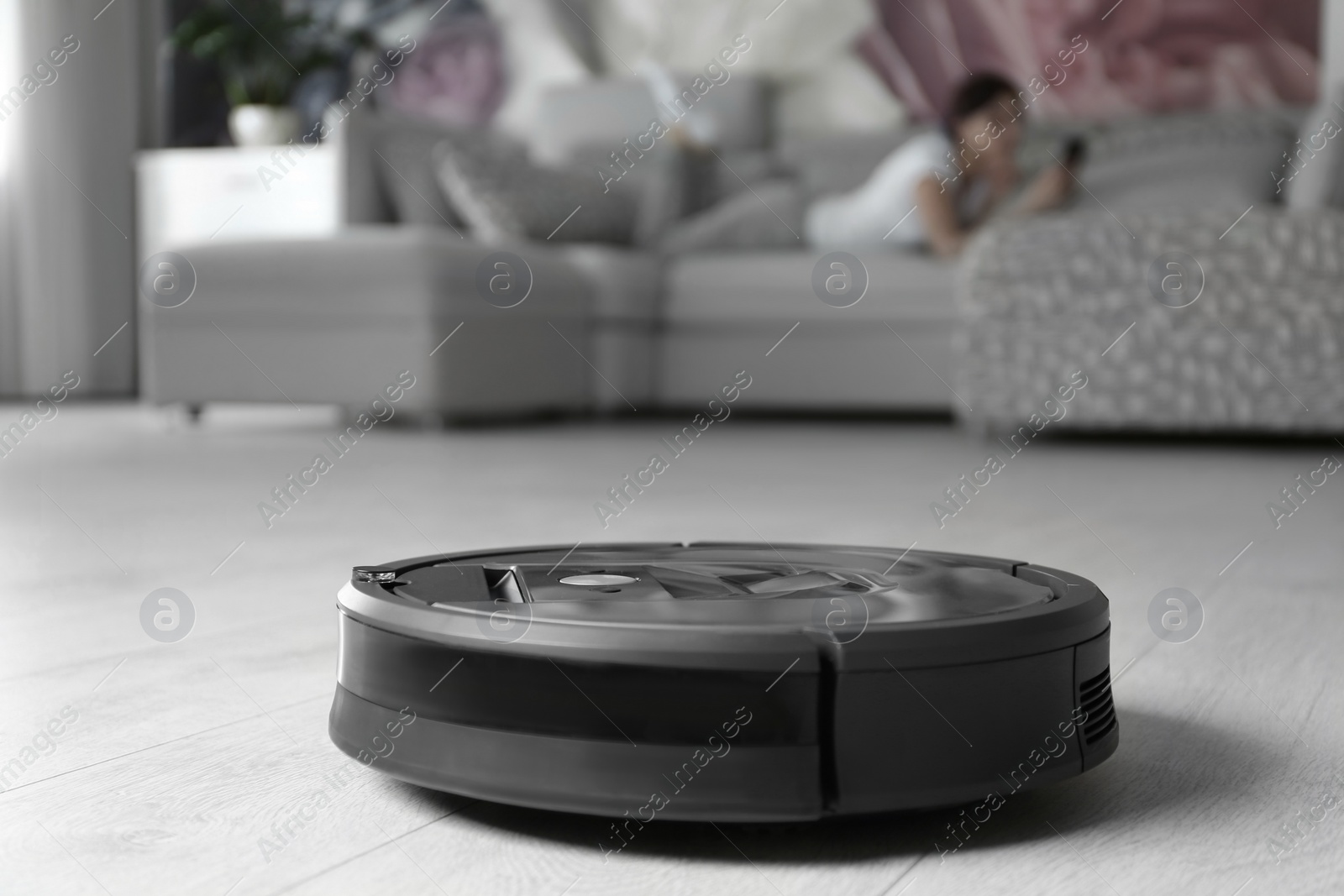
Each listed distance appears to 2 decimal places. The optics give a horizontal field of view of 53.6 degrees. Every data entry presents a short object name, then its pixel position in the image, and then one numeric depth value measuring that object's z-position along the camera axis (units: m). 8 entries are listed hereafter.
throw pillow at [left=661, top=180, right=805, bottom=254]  4.12
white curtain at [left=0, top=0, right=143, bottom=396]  4.68
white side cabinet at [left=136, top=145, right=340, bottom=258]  4.88
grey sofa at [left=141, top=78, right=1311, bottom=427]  2.85
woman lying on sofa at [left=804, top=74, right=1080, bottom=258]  3.72
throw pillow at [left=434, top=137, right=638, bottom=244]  3.81
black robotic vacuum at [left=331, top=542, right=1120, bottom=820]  0.47
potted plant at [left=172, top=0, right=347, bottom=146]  4.90
